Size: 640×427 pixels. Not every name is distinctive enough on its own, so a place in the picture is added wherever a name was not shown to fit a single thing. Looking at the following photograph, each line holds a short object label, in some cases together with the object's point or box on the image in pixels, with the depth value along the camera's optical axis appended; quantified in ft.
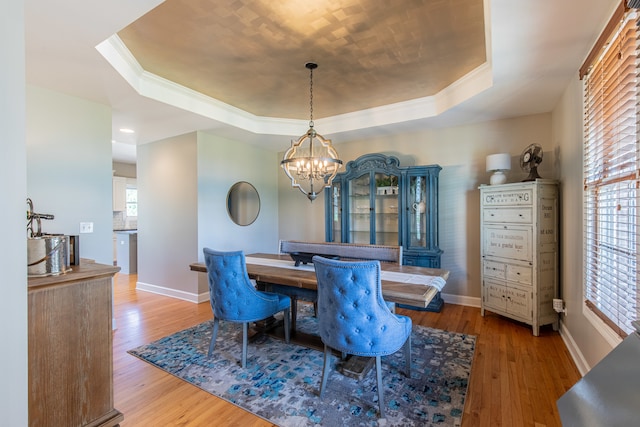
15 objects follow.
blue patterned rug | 5.90
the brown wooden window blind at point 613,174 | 4.88
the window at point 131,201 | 24.12
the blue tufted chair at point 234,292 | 7.59
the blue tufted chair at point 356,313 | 5.78
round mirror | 15.07
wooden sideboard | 4.31
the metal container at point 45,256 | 4.54
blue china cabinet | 12.36
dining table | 6.47
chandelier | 9.41
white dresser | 9.53
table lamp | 10.74
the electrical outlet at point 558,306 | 9.32
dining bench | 9.48
